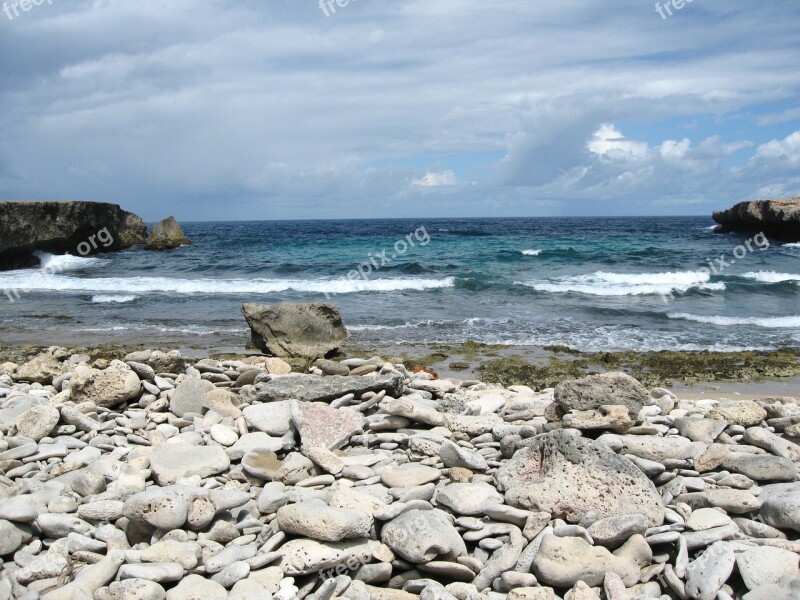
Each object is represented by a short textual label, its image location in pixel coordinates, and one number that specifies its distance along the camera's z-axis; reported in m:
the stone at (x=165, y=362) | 9.03
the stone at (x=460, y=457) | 5.63
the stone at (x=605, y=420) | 6.07
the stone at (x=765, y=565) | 4.24
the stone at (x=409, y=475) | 5.42
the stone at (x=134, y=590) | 4.03
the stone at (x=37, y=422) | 6.46
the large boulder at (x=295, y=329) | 13.27
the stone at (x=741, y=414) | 6.79
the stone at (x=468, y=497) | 4.98
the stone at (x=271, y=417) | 6.59
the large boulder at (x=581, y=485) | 4.91
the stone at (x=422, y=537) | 4.46
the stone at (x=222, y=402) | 7.21
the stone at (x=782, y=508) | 4.77
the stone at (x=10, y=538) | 4.56
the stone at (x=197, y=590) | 4.08
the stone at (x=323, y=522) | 4.49
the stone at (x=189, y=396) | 7.39
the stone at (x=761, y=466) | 5.47
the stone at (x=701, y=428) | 6.31
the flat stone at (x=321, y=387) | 7.44
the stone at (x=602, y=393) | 6.60
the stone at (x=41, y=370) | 8.79
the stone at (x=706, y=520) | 4.82
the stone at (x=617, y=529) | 4.54
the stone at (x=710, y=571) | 4.21
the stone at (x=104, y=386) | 7.47
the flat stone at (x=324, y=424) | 6.16
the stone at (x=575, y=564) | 4.30
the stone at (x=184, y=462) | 5.59
